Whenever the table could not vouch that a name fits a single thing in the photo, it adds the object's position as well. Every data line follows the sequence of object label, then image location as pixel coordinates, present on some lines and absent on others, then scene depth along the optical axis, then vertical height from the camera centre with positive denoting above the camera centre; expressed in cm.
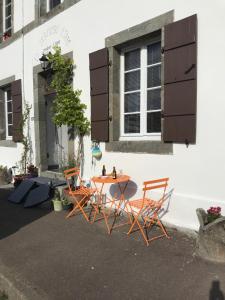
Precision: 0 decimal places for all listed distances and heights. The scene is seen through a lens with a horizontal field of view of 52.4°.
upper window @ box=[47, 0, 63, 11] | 499 +296
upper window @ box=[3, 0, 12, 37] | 635 +337
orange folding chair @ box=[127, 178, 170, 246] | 298 -107
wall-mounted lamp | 483 +163
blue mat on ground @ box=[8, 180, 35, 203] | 461 -111
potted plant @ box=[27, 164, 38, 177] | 537 -77
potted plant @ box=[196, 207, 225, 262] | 244 -109
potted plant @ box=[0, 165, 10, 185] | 610 -102
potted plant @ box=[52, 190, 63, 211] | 401 -116
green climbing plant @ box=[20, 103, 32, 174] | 564 -8
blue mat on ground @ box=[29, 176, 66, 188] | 454 -90
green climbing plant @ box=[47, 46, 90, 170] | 424 +66
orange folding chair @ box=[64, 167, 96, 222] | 364 -95
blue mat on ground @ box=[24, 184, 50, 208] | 431 -111
